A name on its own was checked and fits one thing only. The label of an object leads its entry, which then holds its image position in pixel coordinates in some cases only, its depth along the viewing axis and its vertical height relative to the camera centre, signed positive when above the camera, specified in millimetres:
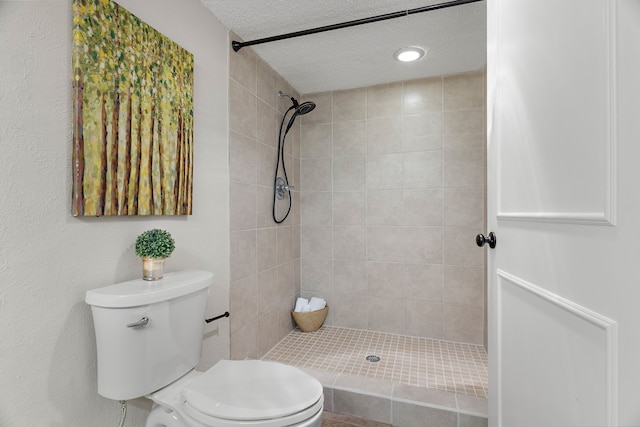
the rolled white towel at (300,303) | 2425 -736
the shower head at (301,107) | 2128 +767
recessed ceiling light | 1861 +1017
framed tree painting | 941 +357
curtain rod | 1364 +935
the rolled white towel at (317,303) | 2434 -741
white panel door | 438 +3
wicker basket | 2363 -838
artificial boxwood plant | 1067 -111
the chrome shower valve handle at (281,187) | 2225 +194
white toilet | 900 -546
